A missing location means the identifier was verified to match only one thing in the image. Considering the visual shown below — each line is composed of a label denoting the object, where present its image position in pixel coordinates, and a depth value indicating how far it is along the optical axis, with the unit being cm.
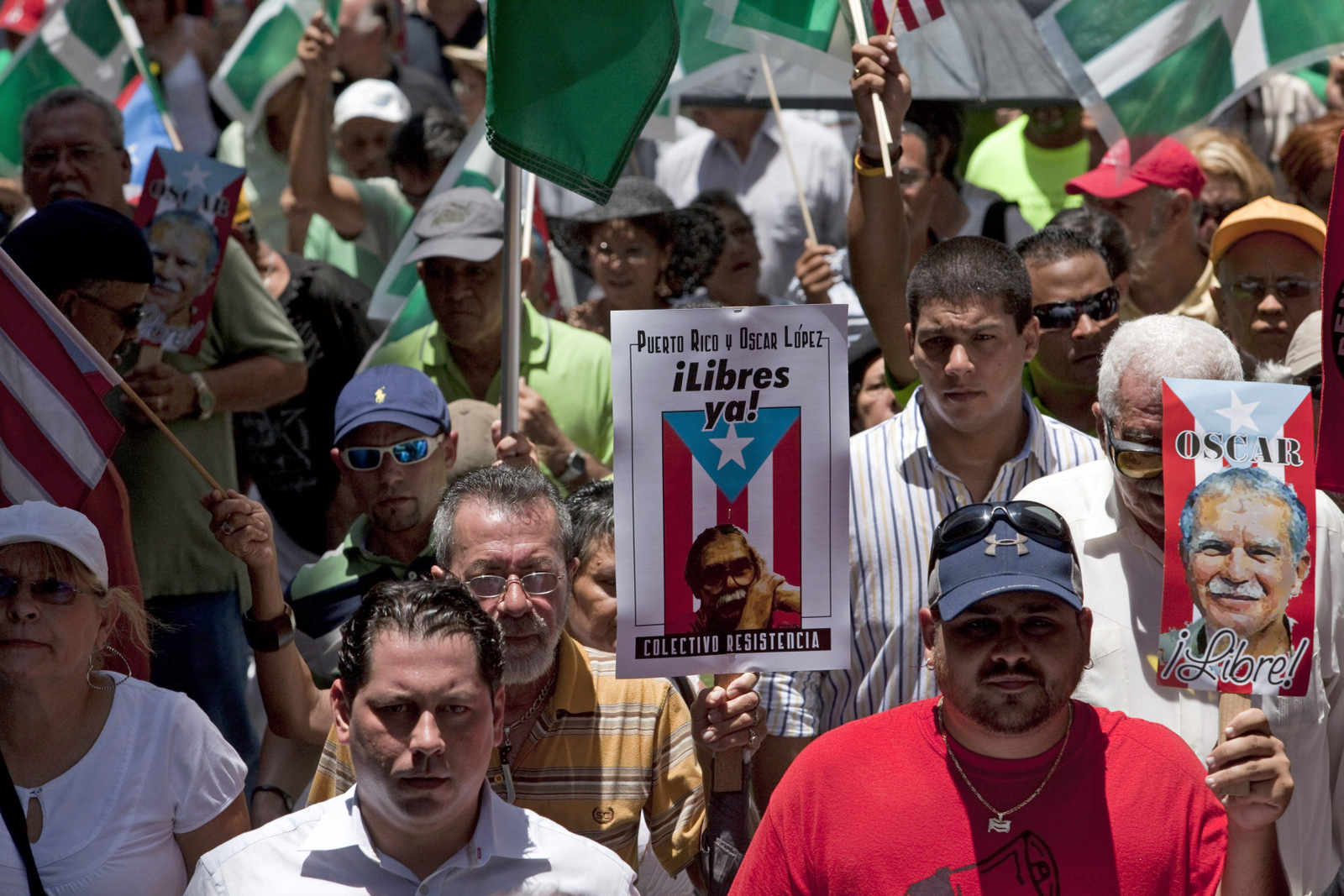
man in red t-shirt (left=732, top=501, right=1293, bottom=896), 554
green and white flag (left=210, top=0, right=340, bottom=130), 1461
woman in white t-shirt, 627
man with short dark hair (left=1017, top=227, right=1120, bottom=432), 994
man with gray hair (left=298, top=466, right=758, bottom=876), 692
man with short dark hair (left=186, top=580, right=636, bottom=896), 570
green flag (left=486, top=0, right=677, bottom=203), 819
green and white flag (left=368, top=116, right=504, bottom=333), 1205
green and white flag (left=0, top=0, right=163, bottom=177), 1400
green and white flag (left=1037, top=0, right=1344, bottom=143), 1140
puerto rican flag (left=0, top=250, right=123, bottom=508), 742
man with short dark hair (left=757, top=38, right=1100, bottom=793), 783
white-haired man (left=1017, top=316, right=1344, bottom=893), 677
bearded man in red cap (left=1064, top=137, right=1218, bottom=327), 1220
